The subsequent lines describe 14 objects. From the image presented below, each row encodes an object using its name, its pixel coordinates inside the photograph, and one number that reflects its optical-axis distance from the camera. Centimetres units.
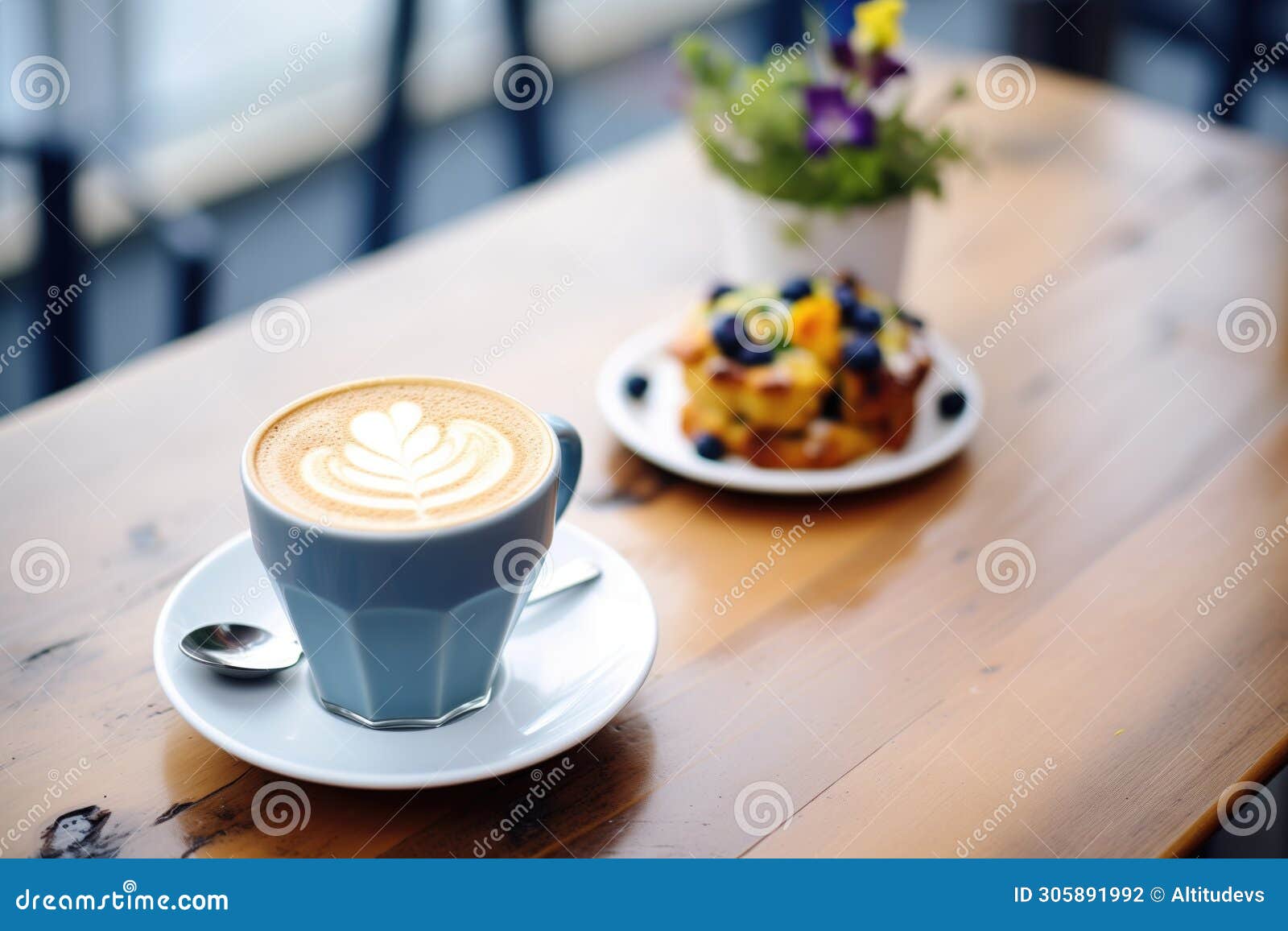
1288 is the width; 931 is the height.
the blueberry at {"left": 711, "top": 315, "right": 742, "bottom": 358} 119
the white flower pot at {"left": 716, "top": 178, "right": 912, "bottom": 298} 132
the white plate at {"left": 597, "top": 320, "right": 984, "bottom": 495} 115
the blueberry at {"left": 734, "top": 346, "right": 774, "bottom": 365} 118
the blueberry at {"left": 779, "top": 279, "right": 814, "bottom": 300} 122
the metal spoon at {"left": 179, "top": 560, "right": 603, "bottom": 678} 85
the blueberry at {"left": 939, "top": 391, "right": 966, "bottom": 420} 125
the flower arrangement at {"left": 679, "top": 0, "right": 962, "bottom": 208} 129
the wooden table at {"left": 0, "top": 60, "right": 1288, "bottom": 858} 84
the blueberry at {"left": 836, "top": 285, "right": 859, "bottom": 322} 122
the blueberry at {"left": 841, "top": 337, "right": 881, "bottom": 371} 117
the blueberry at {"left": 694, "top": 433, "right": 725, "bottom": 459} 117
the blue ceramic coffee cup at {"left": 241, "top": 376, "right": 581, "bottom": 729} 76
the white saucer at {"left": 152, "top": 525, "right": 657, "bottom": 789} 79
